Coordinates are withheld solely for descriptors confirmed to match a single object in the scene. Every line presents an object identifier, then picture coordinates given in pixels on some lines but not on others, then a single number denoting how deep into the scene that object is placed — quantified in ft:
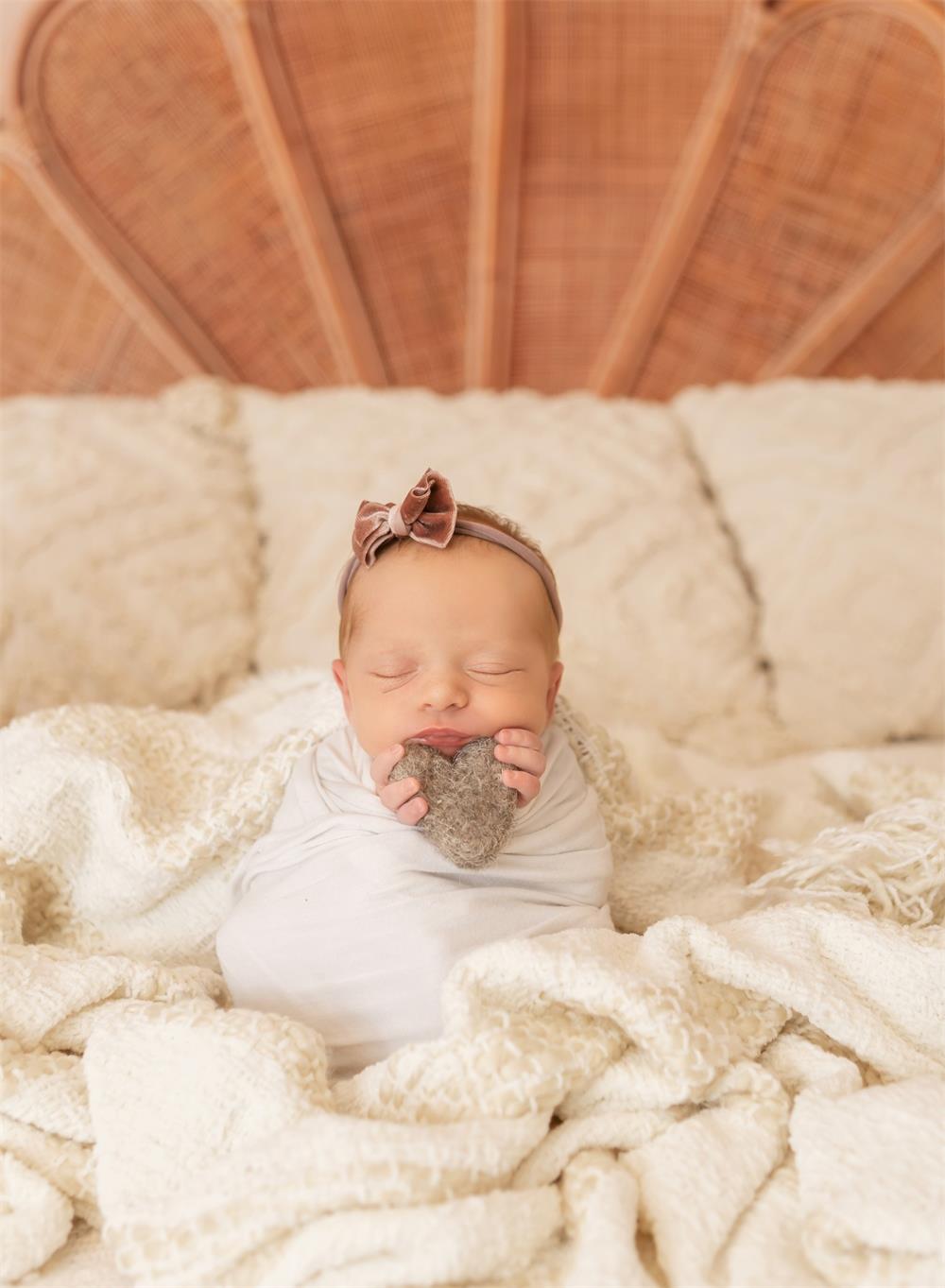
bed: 2.40
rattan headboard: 5.96
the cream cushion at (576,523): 5.22
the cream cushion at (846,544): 5.16
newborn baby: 3.02
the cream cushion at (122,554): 4.78
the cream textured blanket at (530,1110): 2.22
